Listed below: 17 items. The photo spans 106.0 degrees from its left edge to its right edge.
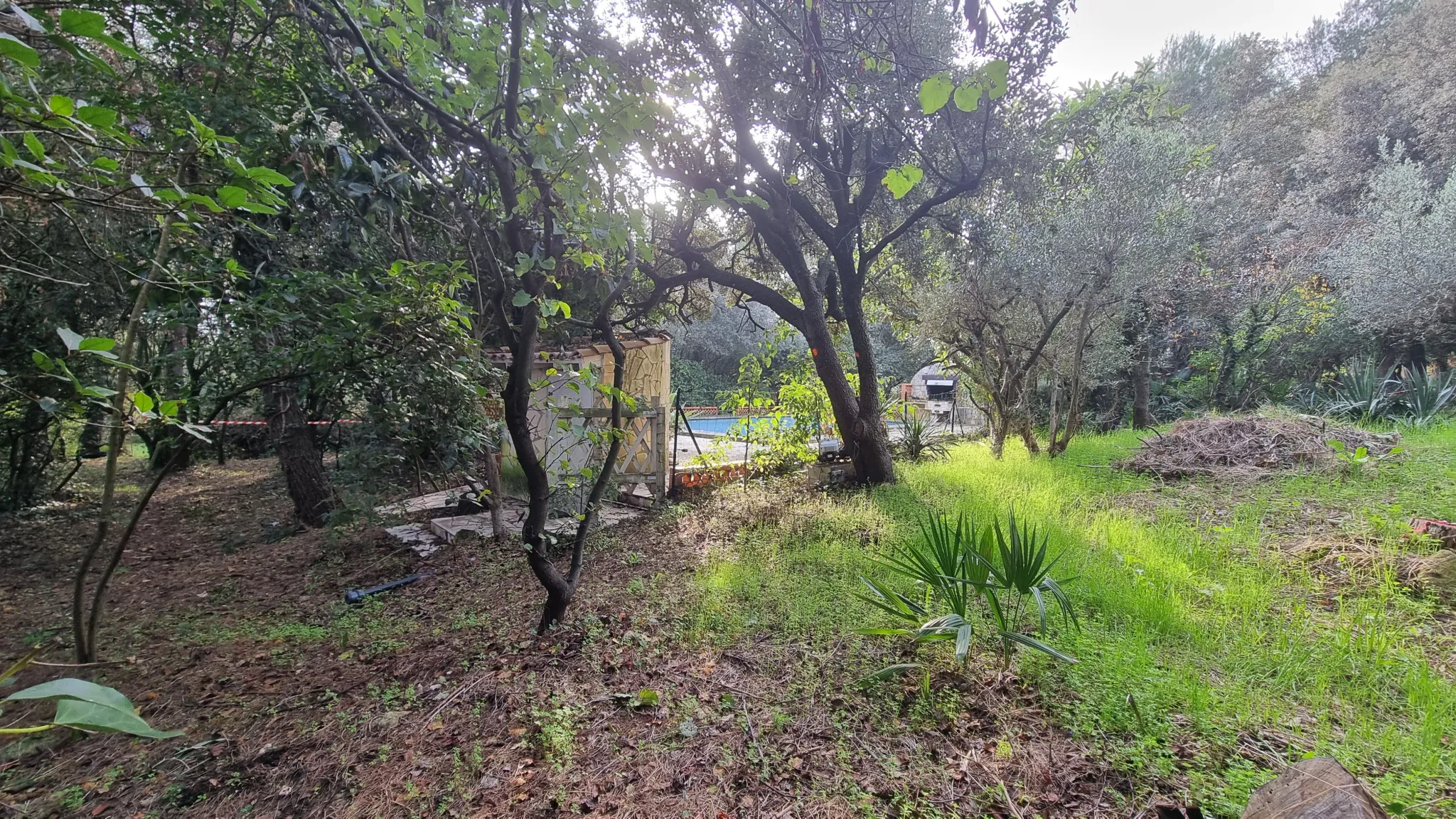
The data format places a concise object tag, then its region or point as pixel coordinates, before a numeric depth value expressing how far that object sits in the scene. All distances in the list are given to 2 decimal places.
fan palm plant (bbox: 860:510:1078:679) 2.27
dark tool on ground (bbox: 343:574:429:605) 3.60
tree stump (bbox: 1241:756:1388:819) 1.38
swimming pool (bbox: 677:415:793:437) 16.83
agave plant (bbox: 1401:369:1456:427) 6.91
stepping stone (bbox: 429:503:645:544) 4.82
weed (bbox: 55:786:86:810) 1.86
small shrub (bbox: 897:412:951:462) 7.95
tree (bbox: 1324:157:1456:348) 7.93
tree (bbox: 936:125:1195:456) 6.49
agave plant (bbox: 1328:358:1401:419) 7.41
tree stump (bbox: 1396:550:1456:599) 2.88
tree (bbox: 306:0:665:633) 2.03
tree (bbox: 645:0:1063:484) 5.14
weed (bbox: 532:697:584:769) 2.10
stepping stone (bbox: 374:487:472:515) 5.41
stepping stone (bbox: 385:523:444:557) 4.62
